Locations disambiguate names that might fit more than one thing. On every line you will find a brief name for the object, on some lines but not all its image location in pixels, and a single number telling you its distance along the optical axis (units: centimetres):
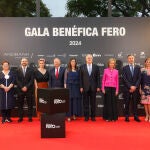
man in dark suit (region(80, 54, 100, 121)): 445
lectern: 333
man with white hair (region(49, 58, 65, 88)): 444
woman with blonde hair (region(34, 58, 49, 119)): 442
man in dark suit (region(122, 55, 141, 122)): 437
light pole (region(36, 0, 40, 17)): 497
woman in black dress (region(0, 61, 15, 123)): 438
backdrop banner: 475
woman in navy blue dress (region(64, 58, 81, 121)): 446
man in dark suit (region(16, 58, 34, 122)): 439
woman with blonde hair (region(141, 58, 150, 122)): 436
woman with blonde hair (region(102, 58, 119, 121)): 442
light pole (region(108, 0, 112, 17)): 504
